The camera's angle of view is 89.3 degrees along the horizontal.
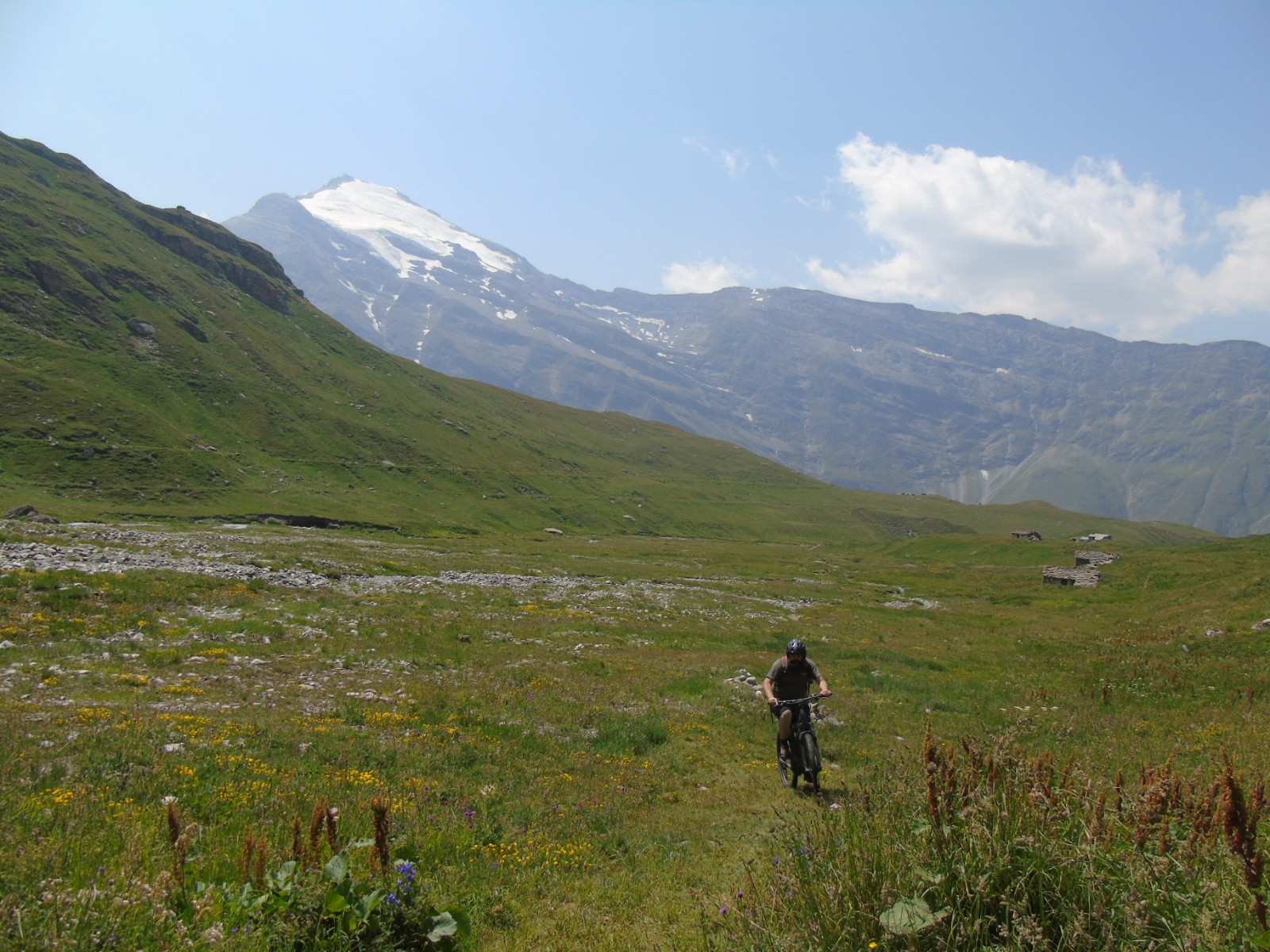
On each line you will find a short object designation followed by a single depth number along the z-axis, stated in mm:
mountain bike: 12906
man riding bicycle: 14047
